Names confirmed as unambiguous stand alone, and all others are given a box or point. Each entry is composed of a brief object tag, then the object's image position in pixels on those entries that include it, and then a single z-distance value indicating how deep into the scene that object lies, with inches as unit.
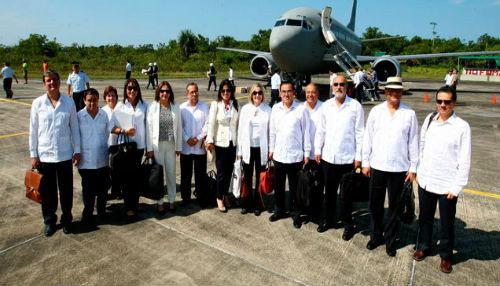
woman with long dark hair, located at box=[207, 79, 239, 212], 178.4
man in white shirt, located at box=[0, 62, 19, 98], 589.6
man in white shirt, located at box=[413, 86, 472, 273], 126.2
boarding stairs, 626.5
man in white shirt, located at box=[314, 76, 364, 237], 153.8
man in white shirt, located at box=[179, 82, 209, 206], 181.3
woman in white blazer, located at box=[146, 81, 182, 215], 172.6
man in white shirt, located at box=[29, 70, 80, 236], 149.4
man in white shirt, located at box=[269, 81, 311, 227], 165.6
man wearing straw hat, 138.9
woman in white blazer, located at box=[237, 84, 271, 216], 172.7
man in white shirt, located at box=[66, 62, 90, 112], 393.4
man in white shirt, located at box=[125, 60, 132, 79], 858.0
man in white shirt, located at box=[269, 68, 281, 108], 543.2
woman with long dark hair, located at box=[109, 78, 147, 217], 169.3
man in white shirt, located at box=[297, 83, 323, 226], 168.7
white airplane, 593.9
